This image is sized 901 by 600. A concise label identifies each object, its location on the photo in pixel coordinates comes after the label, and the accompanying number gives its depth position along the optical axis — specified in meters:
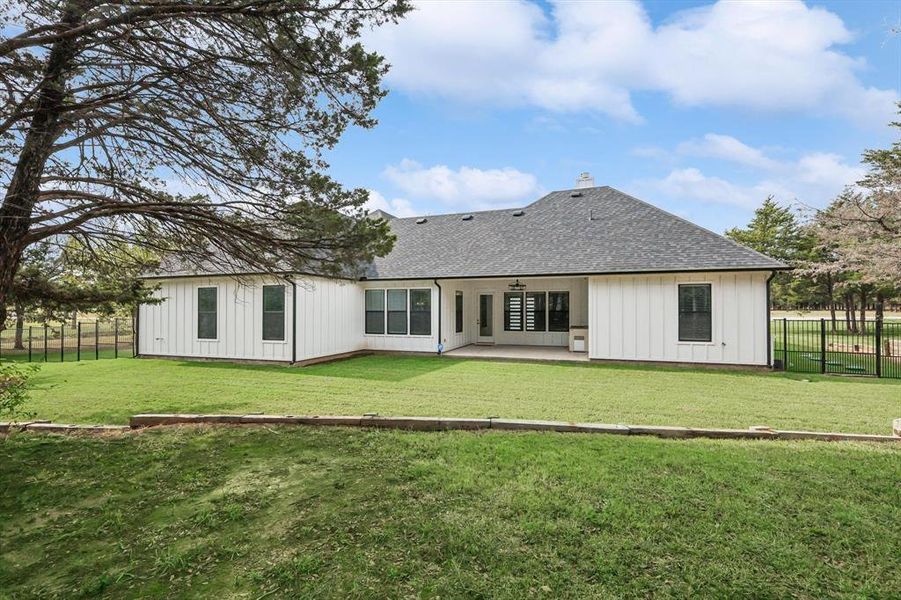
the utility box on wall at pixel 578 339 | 13.93
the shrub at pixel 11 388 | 4.75
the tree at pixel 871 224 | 13.56
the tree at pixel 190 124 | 4.14
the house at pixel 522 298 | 11.10
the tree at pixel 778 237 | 28.75
